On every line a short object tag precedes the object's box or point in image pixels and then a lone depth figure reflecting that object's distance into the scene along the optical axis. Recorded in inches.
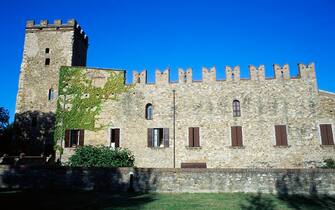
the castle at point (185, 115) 858.1
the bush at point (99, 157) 776.3
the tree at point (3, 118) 1359.5
